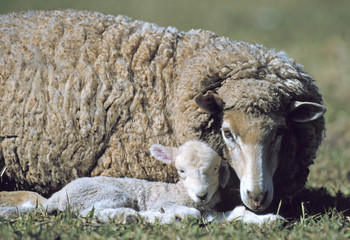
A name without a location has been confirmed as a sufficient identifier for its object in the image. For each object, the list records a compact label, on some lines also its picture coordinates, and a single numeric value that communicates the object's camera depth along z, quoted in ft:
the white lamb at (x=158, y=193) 26.35
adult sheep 29.53
